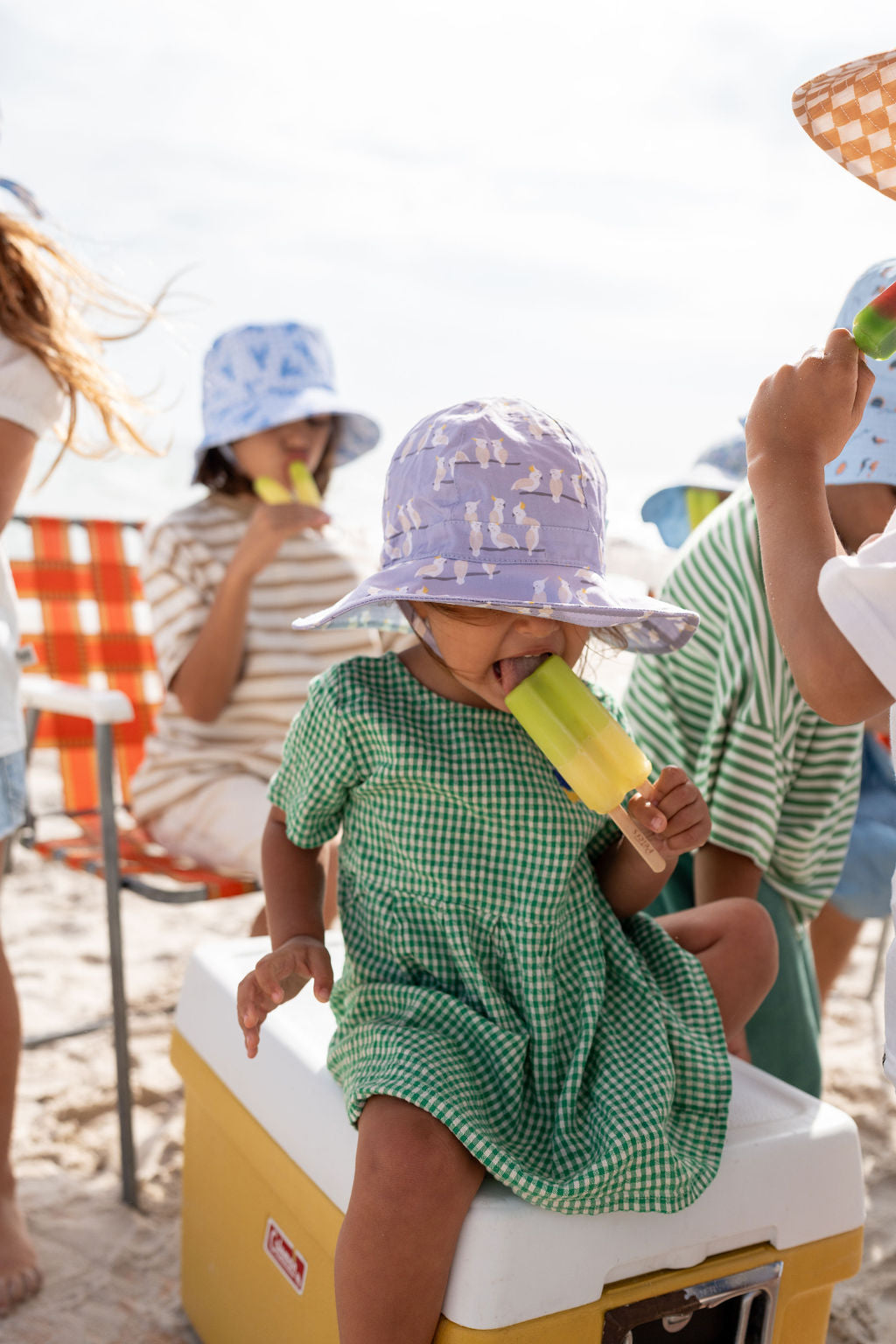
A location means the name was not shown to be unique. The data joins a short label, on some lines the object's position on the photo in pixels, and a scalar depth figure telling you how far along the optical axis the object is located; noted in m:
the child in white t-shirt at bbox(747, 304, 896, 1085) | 0.95
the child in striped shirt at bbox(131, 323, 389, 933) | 2.35
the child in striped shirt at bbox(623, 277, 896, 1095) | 1.65
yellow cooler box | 1.11
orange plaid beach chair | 2.61
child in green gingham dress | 1.13
